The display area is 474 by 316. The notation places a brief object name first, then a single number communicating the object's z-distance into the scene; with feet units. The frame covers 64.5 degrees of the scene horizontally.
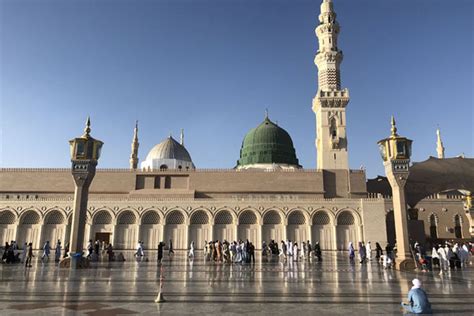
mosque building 101.65
